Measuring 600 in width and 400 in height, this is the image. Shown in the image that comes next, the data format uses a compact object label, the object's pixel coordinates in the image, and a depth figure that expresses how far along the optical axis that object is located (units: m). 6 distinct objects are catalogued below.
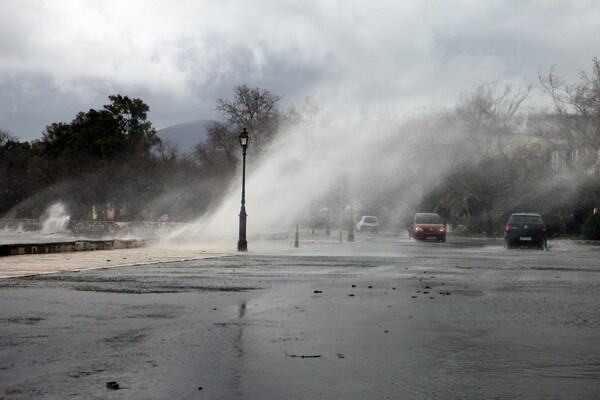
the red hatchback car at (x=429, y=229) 53.81
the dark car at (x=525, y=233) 41.00
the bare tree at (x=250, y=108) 85.12
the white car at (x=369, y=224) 80.25
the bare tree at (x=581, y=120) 62.47
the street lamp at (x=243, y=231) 32.59
